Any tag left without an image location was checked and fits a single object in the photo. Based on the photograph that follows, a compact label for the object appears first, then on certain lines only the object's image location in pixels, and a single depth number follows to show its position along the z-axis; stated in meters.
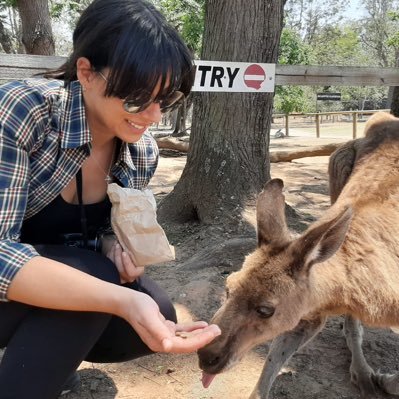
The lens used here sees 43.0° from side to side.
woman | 1.20
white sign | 3.36
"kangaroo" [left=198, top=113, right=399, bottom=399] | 1.84
